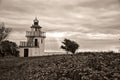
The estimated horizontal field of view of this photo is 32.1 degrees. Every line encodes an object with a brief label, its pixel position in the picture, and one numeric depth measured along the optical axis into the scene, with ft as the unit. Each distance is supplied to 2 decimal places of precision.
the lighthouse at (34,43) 188.96
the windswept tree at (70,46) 171.34
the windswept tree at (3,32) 161.79
